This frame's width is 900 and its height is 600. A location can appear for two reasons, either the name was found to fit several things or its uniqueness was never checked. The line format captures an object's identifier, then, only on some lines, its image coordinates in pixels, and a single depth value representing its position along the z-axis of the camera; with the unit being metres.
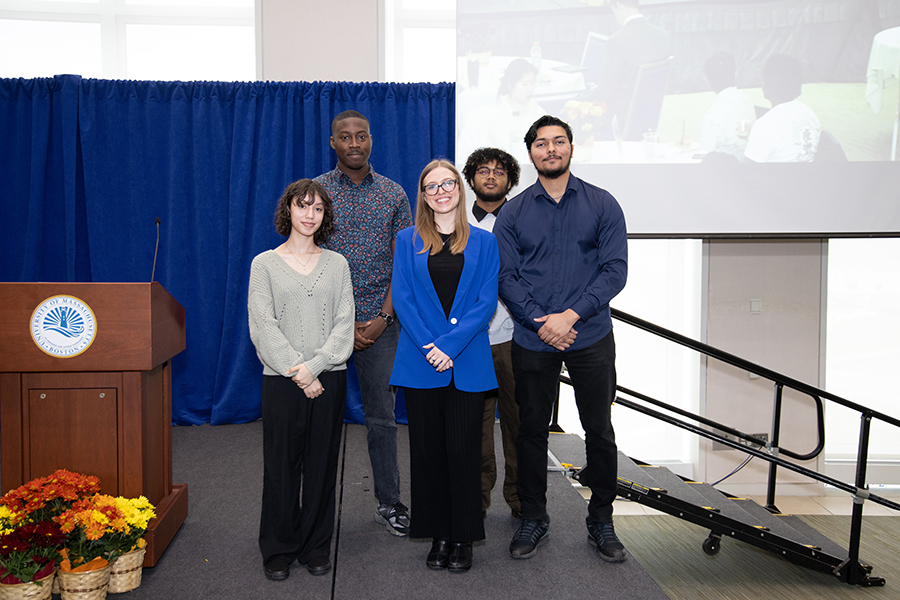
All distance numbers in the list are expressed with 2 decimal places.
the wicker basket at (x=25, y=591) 1.66
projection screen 3.27
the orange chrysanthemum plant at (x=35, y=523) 1.66
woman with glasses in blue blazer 1.96
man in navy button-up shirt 2.10
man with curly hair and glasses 2.36
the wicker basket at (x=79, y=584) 1.72
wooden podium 1.89
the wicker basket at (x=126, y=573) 1.82
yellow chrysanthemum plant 1.73
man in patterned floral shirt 2.29
